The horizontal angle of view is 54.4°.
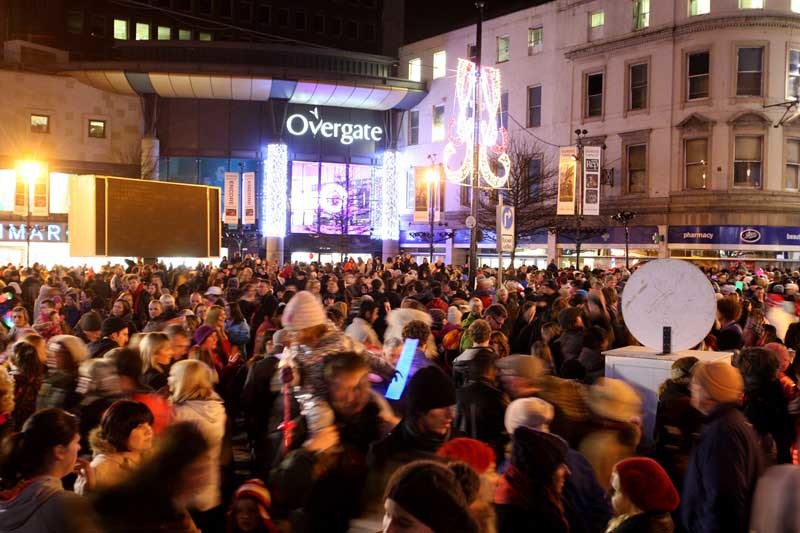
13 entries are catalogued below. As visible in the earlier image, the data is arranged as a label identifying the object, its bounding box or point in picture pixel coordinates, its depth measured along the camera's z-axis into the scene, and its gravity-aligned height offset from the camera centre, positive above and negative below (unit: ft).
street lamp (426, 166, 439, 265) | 97.76 +8.09
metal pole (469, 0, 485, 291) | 66.69 +6.92
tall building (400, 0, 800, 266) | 103.24 +18.55
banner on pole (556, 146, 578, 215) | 95.20 +7.88
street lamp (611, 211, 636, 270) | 99.40 +3.89
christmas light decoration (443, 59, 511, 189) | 81.00 +14.85
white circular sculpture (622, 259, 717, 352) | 21.11 -1.57
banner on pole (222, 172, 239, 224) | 120.16 +7.60
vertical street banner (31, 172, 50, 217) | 104.06 +6.41
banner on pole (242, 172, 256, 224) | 123.03 +7.40
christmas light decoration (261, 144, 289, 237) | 138.41 +9.21
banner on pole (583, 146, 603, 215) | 100.12 +8.63
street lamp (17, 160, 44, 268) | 96.27 +9.22
